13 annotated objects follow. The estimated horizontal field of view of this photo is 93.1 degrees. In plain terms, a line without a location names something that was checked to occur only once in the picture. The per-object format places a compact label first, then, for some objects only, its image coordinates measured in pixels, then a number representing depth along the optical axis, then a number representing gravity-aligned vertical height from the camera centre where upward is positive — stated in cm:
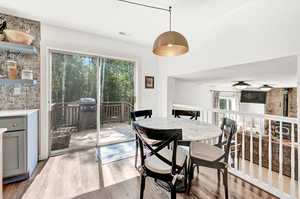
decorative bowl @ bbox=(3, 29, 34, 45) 208 +93
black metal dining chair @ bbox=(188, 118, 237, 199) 153 -65
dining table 140 -35
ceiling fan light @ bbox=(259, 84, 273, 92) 486 +44
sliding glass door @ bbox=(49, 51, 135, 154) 282 -3
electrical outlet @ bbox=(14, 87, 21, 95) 234 +13
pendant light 152 +64
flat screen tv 671 +8
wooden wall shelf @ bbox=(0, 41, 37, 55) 207 +77
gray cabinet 182 -63
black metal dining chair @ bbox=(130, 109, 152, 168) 251 -27
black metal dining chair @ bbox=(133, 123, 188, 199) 122 -63
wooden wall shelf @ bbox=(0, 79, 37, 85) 210 +27
